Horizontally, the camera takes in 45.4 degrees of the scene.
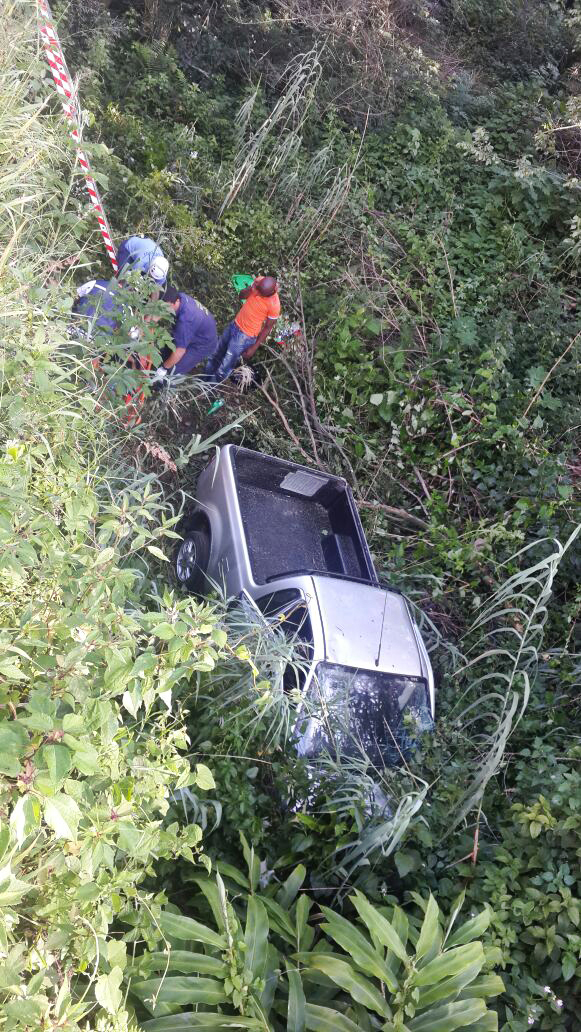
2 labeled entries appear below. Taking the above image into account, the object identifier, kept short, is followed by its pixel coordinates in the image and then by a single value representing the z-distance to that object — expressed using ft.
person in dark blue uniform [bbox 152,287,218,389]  18.48
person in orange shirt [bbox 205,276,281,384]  20.18
